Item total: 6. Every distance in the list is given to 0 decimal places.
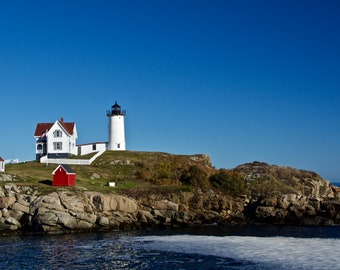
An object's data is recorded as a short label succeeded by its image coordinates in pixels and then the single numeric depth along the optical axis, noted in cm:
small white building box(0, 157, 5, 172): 6269
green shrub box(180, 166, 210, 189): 6637
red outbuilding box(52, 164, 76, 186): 5712
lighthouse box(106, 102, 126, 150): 8938
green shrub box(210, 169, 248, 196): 6700
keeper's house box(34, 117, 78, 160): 8106
